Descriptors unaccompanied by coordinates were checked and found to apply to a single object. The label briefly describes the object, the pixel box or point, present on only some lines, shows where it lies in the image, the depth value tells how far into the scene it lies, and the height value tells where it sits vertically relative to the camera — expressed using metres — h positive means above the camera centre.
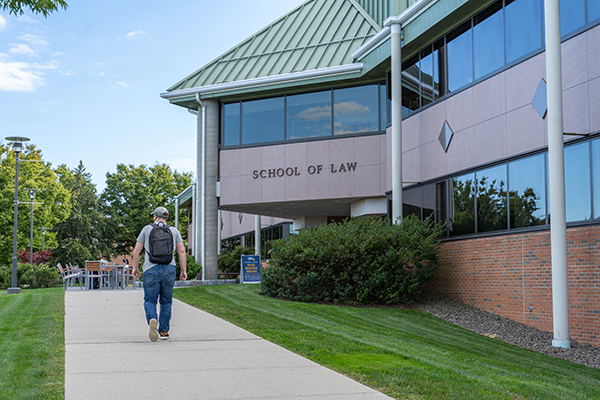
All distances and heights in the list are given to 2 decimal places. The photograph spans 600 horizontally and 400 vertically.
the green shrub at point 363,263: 15.75 -0.79
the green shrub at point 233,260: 33.38 -1.43
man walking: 8.48 -0.48
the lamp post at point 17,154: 24.33 +3.13
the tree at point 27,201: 35.03 +1.92
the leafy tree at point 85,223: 55.62 +0.89
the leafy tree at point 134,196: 58.88 +3.40
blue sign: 25.94 -1.49
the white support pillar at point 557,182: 11.70 +0.89
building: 12.73 +2.83
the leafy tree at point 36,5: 8.67 +3.09
